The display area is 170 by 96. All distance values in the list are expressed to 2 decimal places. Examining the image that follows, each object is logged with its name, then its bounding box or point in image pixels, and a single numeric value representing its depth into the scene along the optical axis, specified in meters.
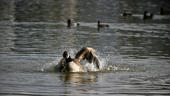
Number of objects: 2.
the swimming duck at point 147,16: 48.14
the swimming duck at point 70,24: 38.62
